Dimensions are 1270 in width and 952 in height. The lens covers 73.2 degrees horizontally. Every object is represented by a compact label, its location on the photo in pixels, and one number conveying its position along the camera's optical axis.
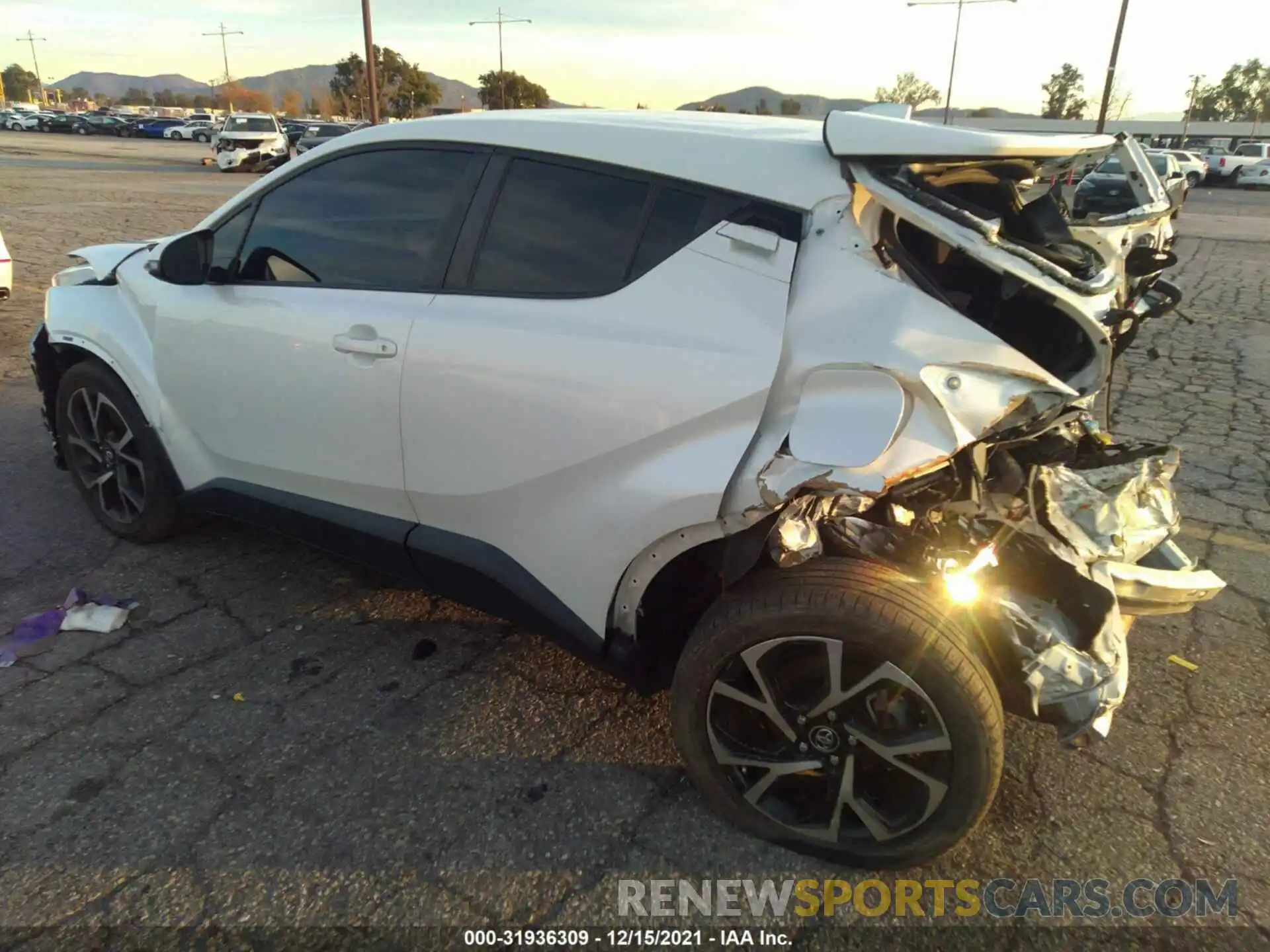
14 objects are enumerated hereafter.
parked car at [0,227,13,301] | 6.98
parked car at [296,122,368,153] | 24.42
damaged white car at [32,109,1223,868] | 2.08
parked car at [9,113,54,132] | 60.50
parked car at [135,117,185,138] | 55.28
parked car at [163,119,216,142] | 52.97
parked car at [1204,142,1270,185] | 34.22
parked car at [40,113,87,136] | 59.06
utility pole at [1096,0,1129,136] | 26.42
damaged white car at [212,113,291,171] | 26.48
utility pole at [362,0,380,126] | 22.16
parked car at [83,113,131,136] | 57.56
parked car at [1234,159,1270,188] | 32.88
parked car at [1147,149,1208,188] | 29.62
